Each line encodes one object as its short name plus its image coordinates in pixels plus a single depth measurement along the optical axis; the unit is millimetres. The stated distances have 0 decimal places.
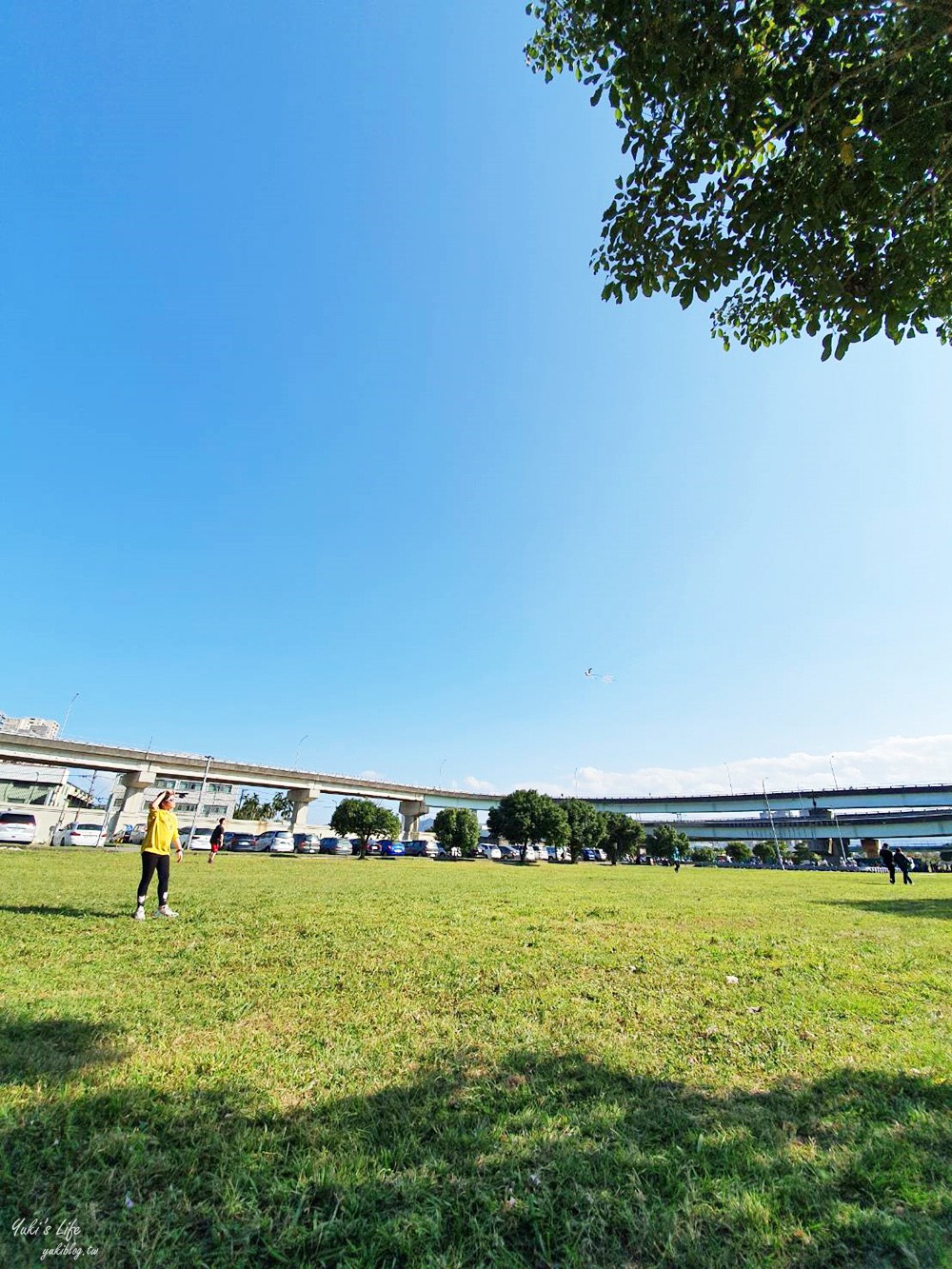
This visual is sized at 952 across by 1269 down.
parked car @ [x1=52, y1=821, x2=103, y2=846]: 36906
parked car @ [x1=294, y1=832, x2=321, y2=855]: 55656
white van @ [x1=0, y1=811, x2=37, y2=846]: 31062
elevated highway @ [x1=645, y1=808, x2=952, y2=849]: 87250
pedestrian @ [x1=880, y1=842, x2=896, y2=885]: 23203
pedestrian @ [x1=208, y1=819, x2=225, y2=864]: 28750
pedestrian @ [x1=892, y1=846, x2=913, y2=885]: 23062
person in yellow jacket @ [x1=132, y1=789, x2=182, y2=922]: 8367
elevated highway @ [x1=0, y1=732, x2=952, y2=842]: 55719
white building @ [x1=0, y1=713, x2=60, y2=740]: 74875
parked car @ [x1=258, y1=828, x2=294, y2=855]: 48875
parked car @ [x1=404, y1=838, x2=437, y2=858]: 62262
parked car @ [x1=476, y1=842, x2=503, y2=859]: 69250
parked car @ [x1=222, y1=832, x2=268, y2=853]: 52031
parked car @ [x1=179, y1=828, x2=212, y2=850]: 48456
